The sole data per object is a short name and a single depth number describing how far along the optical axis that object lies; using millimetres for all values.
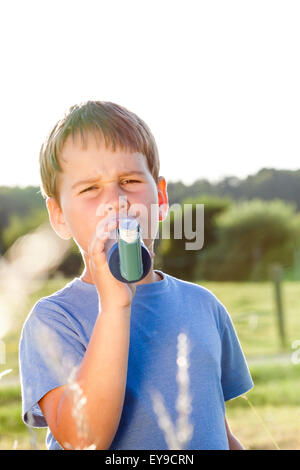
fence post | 11977
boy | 1552
